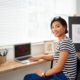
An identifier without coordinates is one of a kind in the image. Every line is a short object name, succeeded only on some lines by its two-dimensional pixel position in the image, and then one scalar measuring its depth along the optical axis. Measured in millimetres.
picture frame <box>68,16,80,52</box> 2592
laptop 2283
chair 1848
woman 1766
